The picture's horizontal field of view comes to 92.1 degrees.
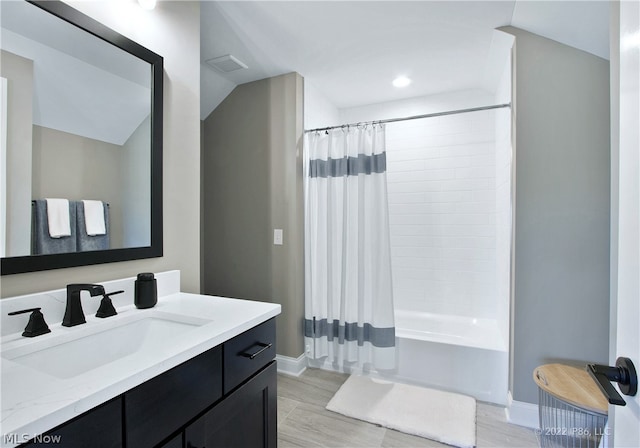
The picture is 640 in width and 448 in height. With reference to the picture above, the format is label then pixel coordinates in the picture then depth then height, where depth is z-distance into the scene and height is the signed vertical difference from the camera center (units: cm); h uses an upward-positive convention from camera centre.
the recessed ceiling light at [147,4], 136 +96
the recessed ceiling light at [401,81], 265 +123
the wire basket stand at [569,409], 142 -91
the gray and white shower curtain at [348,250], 233 -23
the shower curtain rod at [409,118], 209 +77
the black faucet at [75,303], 104 -28
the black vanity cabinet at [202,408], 67 -50
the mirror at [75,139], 99 +31
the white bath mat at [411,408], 181 -124
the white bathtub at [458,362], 214 -102
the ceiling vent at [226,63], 227 +120
